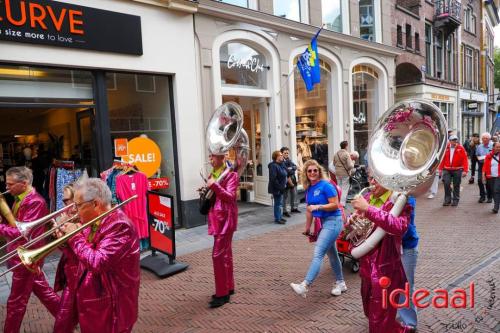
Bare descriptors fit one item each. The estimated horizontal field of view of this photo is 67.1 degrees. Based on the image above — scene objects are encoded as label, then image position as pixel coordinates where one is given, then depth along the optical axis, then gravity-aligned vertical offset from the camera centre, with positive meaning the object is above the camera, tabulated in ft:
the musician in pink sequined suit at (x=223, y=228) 14.34 -3.26
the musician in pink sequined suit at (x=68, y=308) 8.55 -3.61
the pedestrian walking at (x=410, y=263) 10.98 -3.84
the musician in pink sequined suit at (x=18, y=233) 11.92 -2.49
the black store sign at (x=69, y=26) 19.88 +7.12
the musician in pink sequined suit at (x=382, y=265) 9.20 -3.38
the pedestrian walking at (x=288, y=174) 29.32 -2.72
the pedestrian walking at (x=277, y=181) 27.76 -3.02
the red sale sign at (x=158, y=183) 25.44 -2.56
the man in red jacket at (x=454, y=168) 30.96 -3.01
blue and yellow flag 31.96 +6.33
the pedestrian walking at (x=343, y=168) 32.32 -2.66
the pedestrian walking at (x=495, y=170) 28.22 -3.02
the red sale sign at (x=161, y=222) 18.76 -3.95
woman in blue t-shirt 14.28 -2.99
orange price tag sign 24.16 +0.03
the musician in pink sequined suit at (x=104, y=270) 8.00 -2.62
